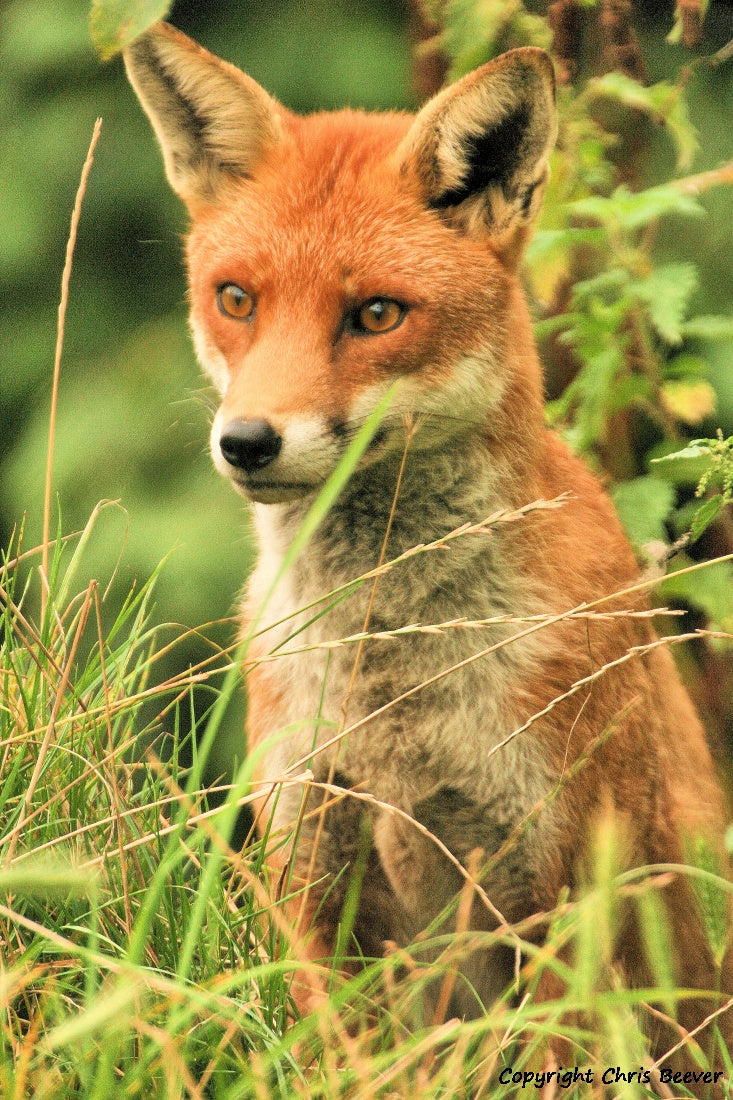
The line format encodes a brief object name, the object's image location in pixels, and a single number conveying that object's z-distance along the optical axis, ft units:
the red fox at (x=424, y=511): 17.13
